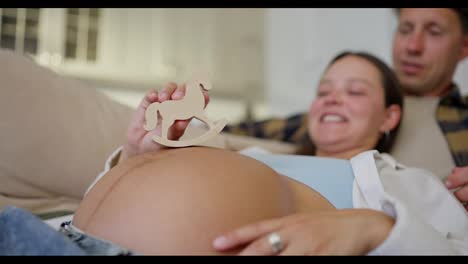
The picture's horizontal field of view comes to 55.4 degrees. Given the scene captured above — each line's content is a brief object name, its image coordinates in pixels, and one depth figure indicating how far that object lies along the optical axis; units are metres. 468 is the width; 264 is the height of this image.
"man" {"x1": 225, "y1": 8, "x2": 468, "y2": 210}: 1.27
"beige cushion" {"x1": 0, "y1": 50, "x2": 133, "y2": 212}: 0.92
